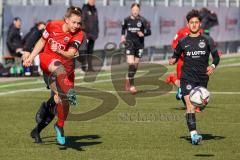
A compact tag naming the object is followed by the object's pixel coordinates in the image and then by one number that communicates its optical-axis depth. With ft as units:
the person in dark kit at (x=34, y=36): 87.25
